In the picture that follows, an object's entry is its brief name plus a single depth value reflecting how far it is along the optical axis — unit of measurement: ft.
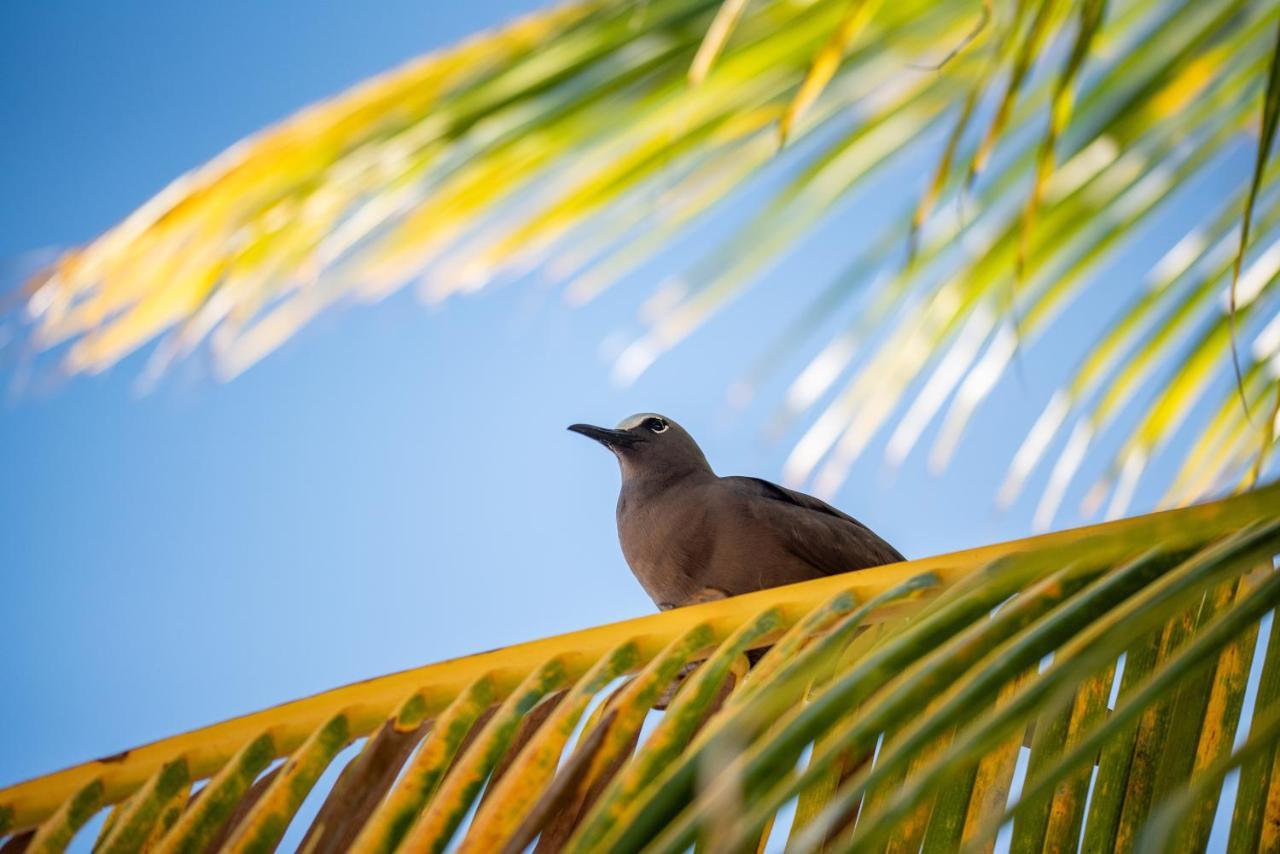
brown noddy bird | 34.45
